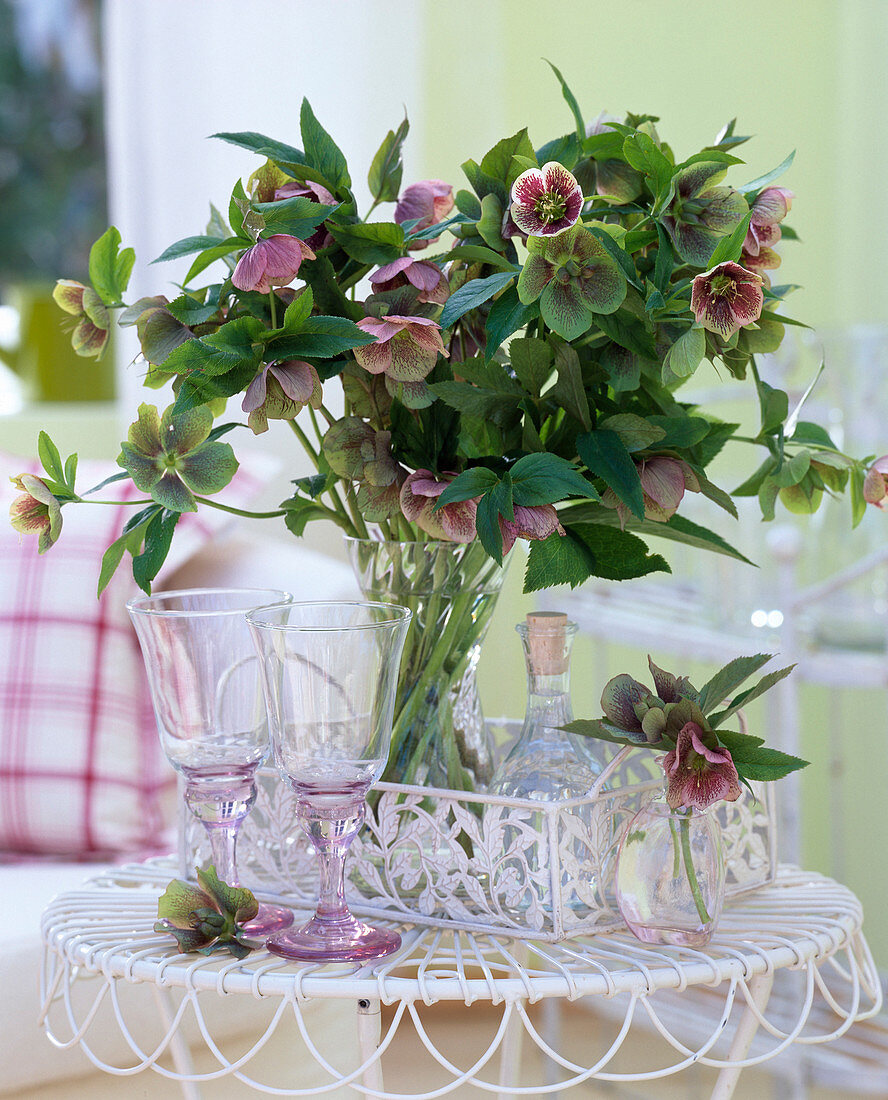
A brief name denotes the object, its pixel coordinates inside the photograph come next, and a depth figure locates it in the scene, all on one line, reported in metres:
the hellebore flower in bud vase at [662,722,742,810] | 1.65
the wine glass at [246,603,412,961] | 1.66
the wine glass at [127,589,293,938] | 1.74
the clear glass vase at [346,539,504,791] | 1.77
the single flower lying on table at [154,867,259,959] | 1.71
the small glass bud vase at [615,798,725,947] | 1.69
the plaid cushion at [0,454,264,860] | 2.37
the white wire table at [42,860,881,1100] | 1.65
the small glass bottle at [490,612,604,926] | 1.71
